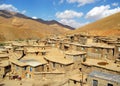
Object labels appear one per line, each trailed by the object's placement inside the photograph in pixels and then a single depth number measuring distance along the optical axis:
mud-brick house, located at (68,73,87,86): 18.07
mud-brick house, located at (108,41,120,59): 23.90
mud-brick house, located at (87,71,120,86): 15.24
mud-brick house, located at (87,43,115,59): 24.93
